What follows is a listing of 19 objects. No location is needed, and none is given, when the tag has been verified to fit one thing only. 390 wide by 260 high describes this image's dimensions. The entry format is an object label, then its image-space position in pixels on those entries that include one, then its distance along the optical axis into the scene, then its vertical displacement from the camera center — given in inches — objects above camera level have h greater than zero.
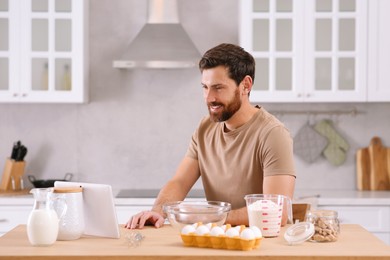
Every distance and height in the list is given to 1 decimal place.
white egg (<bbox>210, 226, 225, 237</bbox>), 92.5 -15.4
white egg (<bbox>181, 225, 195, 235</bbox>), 94.0 -15.5
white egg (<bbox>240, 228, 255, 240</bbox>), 90.1 -15.4
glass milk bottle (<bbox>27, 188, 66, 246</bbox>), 94.3 -14.5
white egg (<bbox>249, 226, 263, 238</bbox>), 91.3 -15.3
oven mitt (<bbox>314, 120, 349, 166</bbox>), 207.2 -9.0
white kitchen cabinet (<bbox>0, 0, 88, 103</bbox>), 191.6 +17.2
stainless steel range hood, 192.4 +19.2
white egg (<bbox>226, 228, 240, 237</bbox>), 91.5 -15.4
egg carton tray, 90.6 -16.7
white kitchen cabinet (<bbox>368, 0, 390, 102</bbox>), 191.9 +18.1
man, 118.0 -5.2
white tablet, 100.8 -14.0
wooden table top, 88.3 -17.7
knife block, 198.4 -17.3
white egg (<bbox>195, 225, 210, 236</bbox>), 93.4 -15.4
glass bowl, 101.7 -14.4
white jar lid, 94.1 -16.0
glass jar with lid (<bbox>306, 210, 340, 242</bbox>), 96.3 -15.2
